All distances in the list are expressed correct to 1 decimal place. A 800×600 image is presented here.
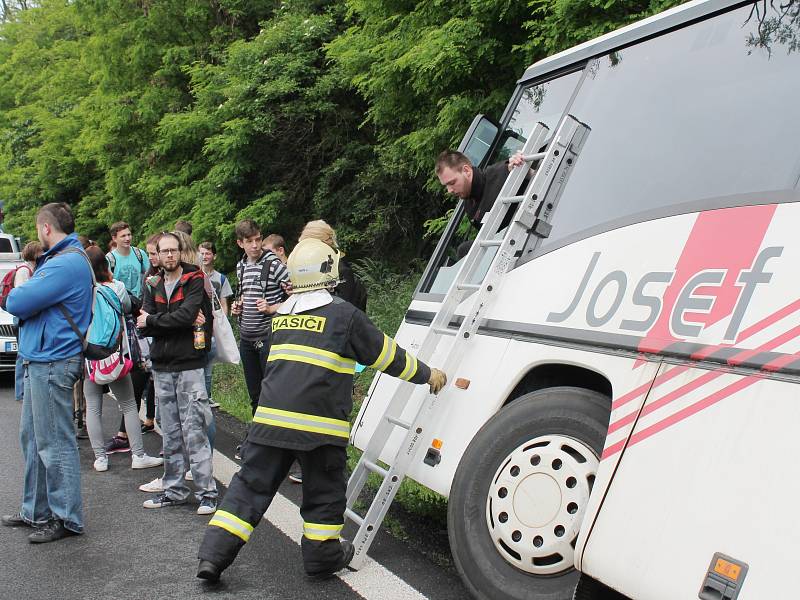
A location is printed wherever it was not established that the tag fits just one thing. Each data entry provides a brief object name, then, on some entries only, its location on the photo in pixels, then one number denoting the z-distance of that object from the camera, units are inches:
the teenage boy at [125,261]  321.1
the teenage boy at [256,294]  245.6
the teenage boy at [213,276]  299.0
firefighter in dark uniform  149.4
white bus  97.0
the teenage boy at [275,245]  260.5
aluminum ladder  149.3
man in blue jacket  177.9
